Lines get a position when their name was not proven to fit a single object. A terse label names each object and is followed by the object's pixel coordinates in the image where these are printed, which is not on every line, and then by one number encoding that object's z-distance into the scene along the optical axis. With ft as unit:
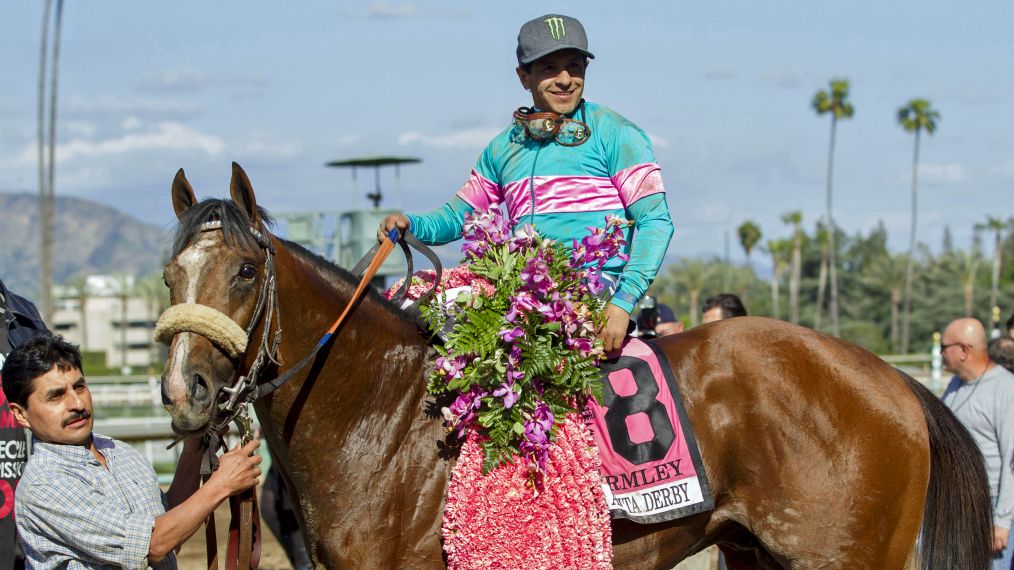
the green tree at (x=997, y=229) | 217.07
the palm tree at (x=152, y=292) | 307.78
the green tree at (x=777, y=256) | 250.57
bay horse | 11.10
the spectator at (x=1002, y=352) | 23.34
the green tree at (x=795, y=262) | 237.45
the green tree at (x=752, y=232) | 253.44
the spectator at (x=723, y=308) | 24.74
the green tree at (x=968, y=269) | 196.13
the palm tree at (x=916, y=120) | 205.67
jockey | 12.99
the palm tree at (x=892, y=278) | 217.77
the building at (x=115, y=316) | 295.07
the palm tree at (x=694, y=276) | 227.20
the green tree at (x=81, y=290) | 265.77
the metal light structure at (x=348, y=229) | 71.36
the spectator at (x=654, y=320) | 23.38
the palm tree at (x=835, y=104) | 202.97
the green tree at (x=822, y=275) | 220.23
